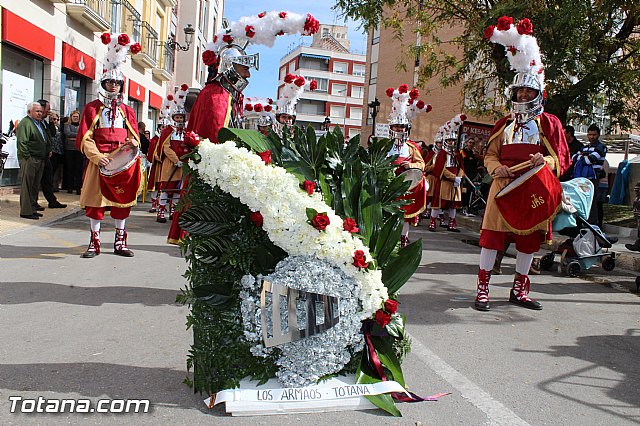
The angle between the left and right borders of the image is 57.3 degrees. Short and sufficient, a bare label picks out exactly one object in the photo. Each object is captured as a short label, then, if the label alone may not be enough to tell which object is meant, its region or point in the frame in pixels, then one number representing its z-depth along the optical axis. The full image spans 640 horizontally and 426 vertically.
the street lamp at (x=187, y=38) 25.19
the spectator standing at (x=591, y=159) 10.77
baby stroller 7.96
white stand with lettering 3.34
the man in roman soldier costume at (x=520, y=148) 6.00
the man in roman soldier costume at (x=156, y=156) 12.41
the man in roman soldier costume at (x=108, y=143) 7.50
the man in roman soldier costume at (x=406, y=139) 9.56
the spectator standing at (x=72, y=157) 14.48
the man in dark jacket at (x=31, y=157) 10.63
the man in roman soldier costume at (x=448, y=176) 14.29
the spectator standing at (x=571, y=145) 10.96
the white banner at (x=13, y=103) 13.06
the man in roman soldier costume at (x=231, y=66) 5.04
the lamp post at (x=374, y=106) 32.80
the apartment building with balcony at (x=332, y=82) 88.00
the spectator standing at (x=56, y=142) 13.32
